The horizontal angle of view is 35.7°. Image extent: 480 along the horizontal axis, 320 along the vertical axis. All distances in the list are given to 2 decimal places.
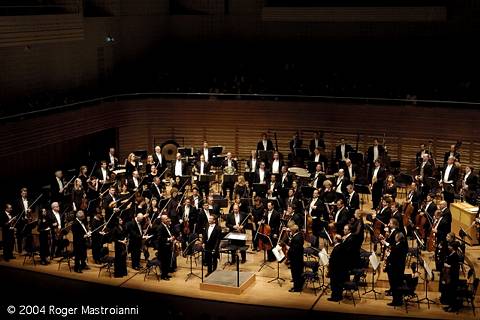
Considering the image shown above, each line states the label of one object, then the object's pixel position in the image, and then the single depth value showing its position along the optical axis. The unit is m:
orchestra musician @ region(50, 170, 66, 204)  17.73
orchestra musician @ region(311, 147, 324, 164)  19.11
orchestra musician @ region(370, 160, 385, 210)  17.72
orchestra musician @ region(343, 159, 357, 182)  18.28
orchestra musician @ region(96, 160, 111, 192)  18.43
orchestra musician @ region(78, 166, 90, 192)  17.86
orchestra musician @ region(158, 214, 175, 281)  14.68
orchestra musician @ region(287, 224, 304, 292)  14.10
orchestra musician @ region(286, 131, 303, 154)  20.74
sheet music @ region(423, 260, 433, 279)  12.83
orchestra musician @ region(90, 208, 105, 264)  15.32
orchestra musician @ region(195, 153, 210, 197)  18.84
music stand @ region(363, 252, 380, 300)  13.07
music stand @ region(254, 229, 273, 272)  15.21
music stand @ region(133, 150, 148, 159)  19.47
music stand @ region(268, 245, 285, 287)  13.73
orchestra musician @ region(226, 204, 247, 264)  15.21
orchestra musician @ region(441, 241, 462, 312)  13.10
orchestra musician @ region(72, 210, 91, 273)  15.15
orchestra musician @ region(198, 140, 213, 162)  19.78
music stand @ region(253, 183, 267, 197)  16.73
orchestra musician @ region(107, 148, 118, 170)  19.05
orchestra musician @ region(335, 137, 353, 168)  20.00
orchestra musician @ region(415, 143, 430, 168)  18.73
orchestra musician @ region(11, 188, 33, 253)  15.82
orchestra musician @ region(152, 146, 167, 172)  19.33
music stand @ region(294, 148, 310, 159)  19.20
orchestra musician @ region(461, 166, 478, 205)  16.38
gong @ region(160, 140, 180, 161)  22.33
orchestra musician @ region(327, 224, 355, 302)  13.66
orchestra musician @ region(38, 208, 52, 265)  15.52
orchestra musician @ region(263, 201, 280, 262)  15.44
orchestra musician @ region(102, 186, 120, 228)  16.52
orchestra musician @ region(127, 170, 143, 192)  17.84
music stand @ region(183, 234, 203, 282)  14.75
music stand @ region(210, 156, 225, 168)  18.81
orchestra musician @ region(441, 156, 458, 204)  16.94
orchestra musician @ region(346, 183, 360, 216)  16.41
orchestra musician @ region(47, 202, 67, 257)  15.62
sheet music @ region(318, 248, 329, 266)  13.30
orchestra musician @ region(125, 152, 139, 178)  18.95
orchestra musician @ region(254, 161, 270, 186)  18.02
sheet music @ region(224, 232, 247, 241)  13.97
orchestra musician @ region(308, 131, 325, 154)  20.53
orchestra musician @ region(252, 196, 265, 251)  15.70
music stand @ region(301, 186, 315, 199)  16.16
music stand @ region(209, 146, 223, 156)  19.70
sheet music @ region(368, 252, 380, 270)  13.07
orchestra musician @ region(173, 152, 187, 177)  18.84
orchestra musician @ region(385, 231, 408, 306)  13.45
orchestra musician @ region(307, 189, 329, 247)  15.77
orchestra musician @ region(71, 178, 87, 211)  16.94
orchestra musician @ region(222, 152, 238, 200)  18.31
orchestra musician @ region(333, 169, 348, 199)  17.05
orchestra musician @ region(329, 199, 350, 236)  15.30
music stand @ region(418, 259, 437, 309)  12.84
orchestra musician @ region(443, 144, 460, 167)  18.27
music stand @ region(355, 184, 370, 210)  16.56
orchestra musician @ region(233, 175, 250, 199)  17.23
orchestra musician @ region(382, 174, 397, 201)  16.38
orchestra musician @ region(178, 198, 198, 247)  15.67
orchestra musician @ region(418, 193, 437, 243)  15.34
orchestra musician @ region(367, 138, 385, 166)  19.23
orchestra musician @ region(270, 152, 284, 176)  18.88
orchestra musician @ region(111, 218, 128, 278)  14.73
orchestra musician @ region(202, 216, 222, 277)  14.75
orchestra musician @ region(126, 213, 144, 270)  14.87
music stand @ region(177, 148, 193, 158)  19.83
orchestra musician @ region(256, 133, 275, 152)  20.72
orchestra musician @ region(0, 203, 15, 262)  15.68
